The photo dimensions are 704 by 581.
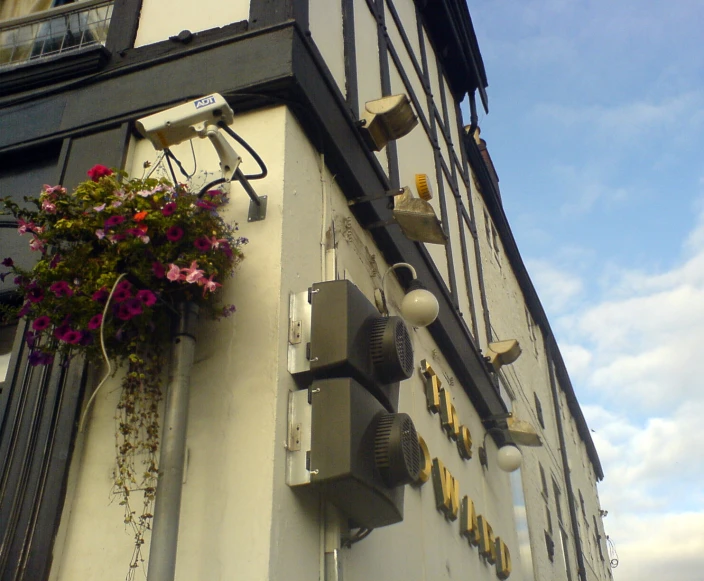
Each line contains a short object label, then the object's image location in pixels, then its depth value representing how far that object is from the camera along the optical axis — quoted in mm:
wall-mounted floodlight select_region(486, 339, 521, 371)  8703
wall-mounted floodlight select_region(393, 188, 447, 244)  5395
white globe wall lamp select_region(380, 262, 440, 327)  5215
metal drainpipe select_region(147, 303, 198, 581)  3127
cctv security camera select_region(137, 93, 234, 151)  3729
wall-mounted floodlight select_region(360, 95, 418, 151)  5539
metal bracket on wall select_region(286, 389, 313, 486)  3494
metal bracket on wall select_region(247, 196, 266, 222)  4129
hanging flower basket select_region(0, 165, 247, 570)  3420
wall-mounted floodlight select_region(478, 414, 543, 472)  8125
